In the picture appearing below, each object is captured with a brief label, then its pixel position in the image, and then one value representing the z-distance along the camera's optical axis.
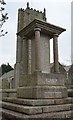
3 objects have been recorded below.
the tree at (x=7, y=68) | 52.70
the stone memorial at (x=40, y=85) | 5.04
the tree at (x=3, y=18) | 7.03
